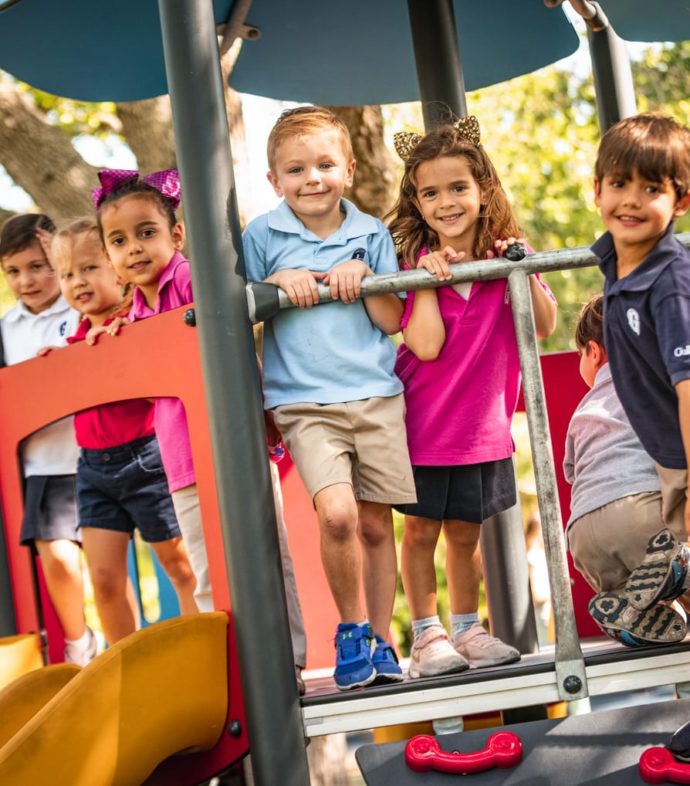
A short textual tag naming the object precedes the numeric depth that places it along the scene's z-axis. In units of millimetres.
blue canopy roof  4500
